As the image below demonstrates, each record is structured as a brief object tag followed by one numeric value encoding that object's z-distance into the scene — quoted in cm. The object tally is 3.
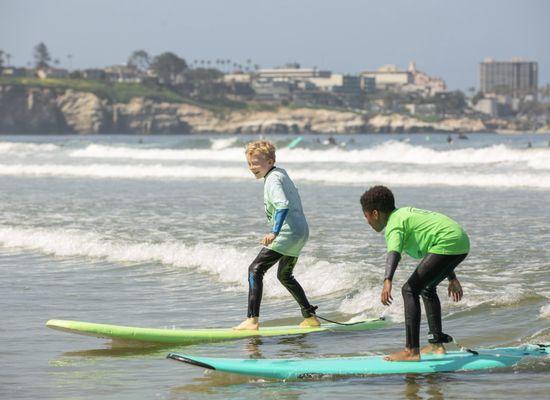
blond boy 1385
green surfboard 1398
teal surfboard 1196
